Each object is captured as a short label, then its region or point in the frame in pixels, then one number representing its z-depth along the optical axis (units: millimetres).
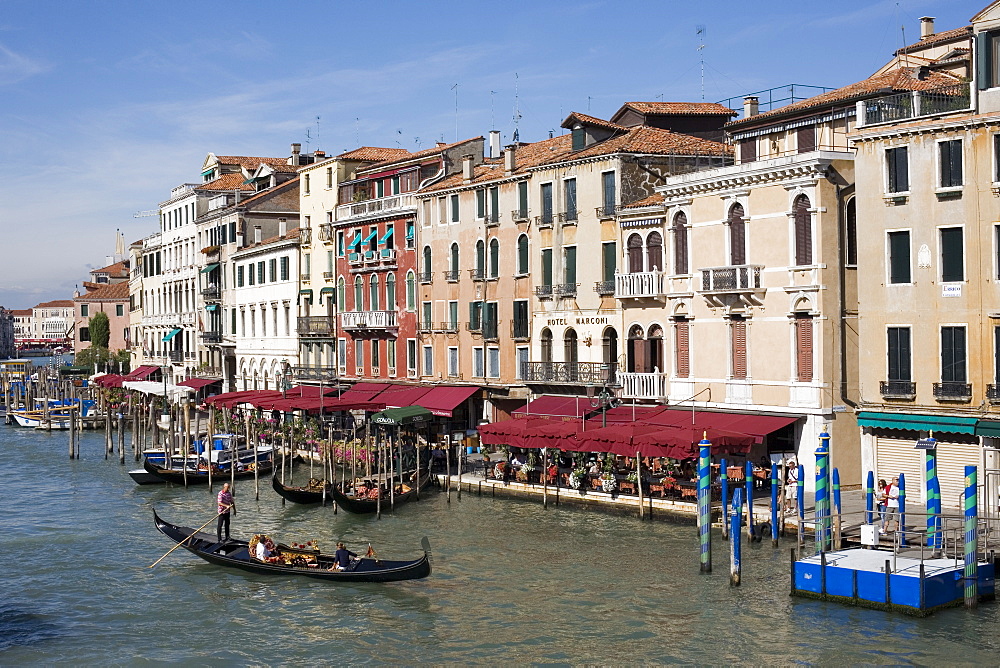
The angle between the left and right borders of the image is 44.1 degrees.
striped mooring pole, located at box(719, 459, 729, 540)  26219
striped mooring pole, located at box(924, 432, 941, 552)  22545
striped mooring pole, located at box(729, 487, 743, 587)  22859
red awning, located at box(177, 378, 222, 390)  62438
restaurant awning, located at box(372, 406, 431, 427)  38500
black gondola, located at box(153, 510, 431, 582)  25062
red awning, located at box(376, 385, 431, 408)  43112
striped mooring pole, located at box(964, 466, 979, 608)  20828
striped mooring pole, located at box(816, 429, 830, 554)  23234
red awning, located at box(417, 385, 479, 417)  40875
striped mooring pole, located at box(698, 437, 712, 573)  24078
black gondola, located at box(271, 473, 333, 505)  35062
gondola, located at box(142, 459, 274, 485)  40531
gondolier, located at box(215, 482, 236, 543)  28266
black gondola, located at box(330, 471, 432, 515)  33188
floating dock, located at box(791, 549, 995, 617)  20812
